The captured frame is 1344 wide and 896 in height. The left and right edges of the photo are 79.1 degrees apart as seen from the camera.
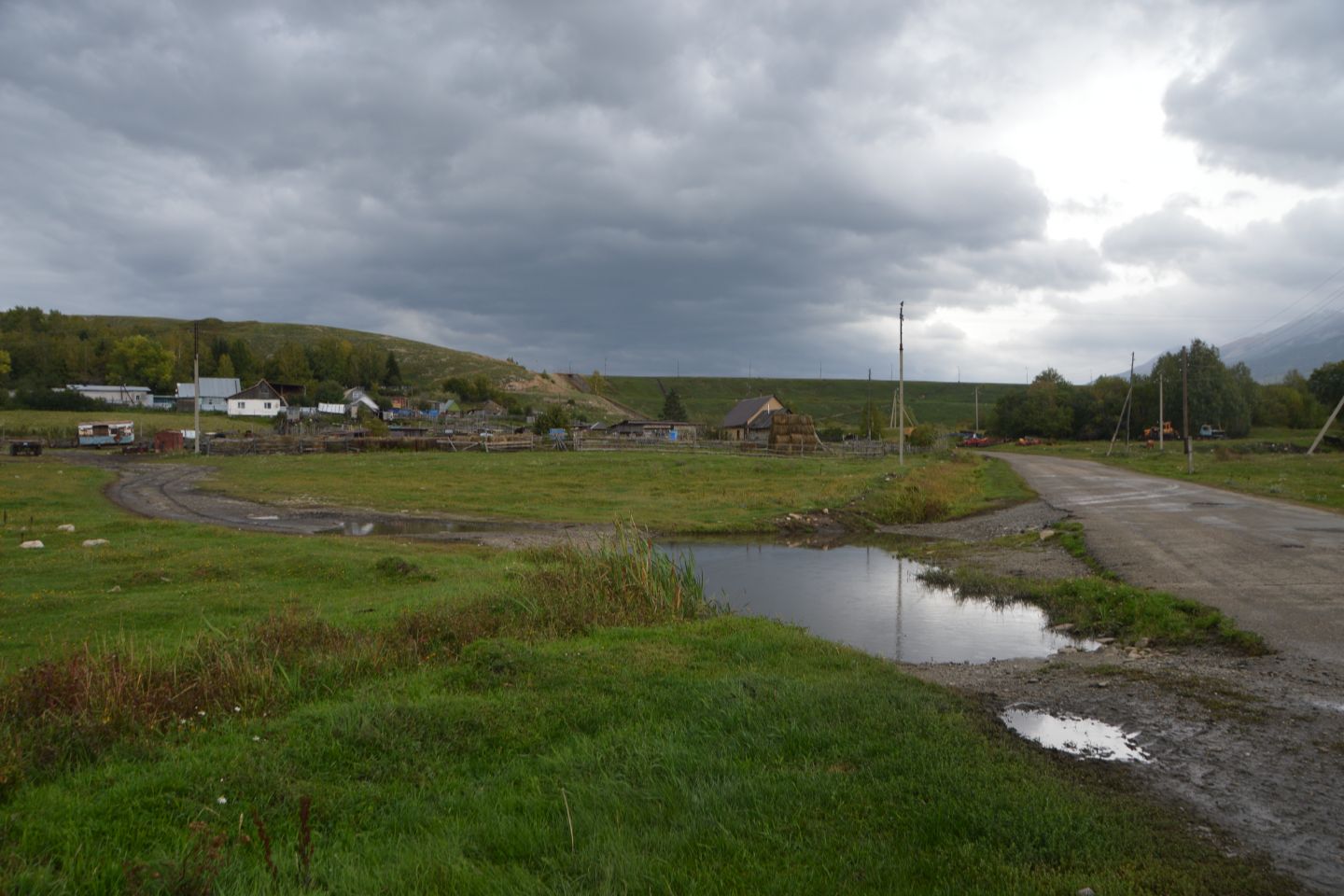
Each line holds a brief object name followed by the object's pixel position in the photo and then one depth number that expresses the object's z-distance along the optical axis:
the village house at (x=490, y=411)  114.33
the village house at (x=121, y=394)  113.06
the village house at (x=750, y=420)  90.00
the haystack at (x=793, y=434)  70.81
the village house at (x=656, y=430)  83.06
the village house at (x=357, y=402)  116.62
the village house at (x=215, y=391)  114.56
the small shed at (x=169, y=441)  65.16
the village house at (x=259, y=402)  107.19
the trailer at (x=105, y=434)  68.00
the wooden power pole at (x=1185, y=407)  42.59
